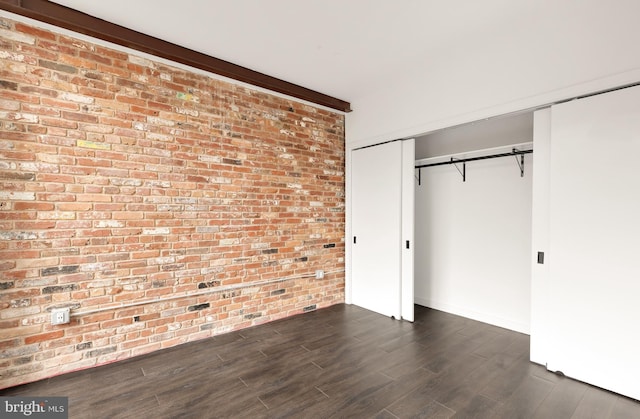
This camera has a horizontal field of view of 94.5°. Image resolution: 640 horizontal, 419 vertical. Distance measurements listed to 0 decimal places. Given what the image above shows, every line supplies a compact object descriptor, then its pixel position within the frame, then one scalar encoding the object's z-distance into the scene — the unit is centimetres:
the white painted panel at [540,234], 253
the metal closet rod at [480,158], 329
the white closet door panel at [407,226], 362
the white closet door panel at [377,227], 373
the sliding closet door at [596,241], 210
